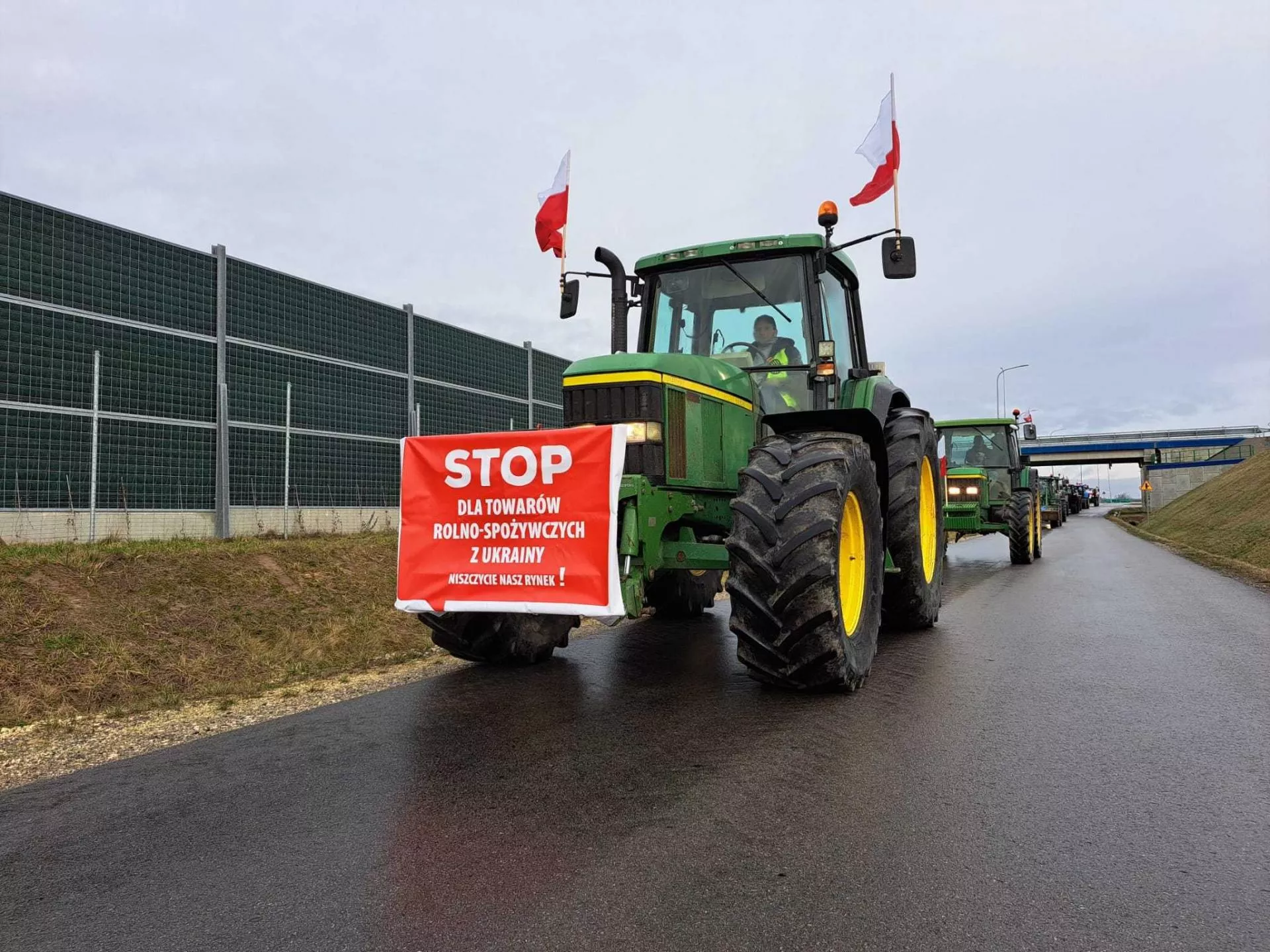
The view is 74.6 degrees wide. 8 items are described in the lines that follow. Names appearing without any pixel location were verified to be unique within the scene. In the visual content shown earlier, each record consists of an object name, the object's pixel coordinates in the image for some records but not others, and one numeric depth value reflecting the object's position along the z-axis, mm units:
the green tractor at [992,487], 14914
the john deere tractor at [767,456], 4461
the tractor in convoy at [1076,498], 56069
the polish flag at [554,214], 7090
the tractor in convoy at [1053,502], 31078
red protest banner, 4660
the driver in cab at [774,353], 6086
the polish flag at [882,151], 7398
